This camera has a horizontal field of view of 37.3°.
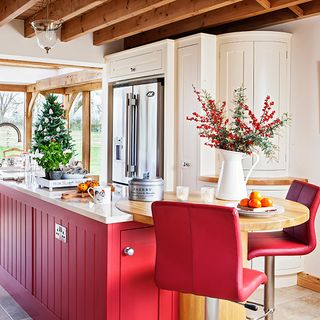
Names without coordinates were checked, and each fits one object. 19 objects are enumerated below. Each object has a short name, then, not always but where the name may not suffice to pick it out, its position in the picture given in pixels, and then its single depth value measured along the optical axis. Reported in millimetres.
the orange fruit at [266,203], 2572
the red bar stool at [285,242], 2691
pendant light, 3697
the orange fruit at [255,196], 2561
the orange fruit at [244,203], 2566
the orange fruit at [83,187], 3121
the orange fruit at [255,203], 2504
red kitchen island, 2533
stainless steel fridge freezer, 5137
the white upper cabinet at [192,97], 4637
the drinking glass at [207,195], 2869
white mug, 2869
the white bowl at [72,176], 3467
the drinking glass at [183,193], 2926
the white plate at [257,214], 2428
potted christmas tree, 8789
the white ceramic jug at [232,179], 2914
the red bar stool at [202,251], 2092
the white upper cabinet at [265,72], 4434
